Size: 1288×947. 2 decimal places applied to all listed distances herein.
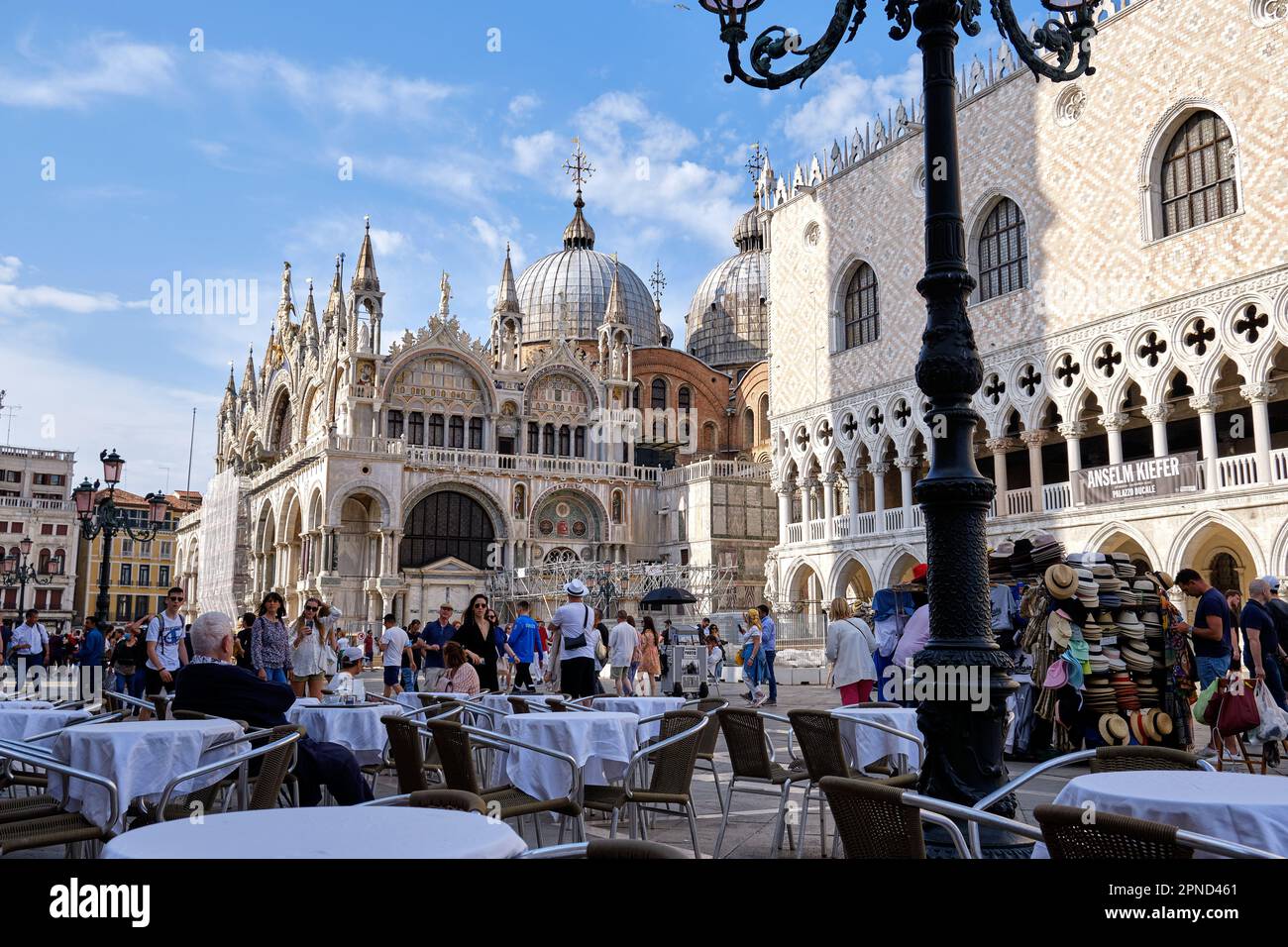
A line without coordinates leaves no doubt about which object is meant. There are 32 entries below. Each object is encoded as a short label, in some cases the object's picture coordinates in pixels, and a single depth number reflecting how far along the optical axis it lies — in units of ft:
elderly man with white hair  16.67
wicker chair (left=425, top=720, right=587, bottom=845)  15.38
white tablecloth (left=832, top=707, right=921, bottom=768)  19.76
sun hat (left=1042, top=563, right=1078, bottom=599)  26.99
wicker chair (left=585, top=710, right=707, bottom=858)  16.44
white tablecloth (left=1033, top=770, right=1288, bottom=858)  9.30
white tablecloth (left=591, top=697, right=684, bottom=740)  23.78
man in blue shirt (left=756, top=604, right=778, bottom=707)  49.57
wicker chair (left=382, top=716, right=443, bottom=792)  16.49
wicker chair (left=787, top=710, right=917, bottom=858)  17.04
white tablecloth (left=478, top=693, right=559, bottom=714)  23.65
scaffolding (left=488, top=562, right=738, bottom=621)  101.91
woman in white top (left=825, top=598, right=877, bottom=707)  28.71
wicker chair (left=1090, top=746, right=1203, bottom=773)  12.65
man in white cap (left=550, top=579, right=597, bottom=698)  34.94
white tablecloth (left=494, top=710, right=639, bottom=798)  16.33
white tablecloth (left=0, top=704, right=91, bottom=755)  20.03
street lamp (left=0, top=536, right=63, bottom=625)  106.26
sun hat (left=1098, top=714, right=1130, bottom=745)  27.30
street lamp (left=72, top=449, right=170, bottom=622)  50.88
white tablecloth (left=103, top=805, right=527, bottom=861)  8.12
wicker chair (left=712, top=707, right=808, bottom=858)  18.63
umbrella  68.23
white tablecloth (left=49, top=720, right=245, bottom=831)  14.73
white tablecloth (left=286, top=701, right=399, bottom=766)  21.63
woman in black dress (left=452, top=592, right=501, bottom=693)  34.40
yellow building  215.92
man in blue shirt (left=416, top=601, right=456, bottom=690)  43.21
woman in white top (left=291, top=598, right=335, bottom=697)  36.45
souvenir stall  27.43
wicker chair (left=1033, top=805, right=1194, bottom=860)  8.18
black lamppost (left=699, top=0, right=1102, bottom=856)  15.01
